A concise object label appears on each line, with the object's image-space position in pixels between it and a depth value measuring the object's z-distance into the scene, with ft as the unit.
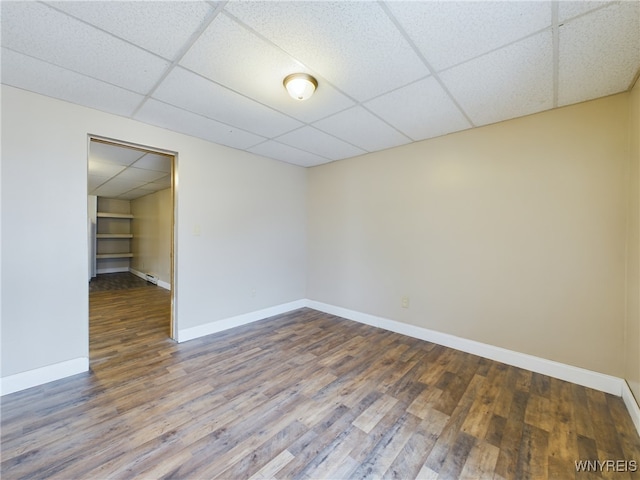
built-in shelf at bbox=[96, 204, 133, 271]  25.75
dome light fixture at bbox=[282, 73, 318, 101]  6.11
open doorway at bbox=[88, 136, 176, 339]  11.94
